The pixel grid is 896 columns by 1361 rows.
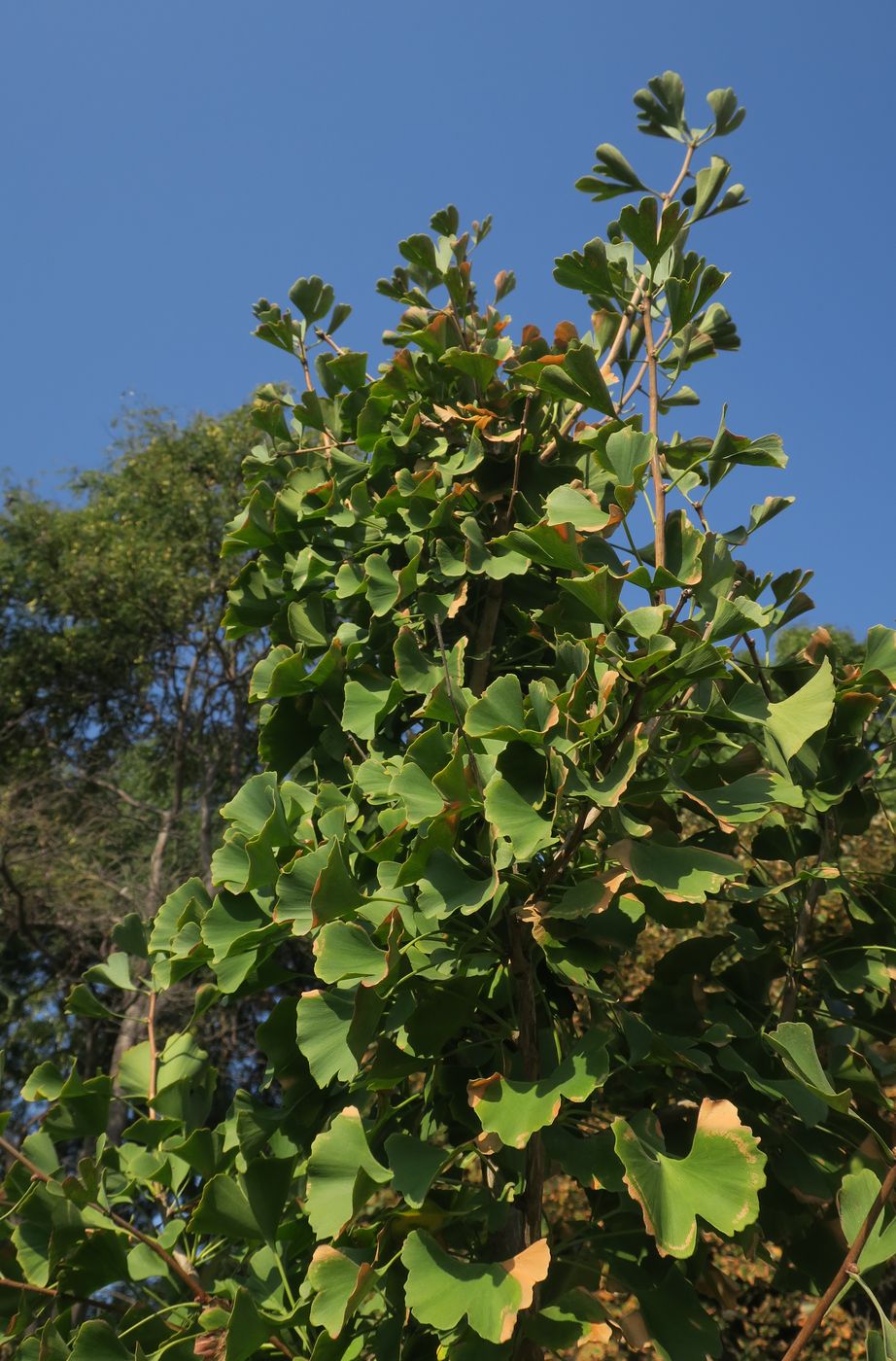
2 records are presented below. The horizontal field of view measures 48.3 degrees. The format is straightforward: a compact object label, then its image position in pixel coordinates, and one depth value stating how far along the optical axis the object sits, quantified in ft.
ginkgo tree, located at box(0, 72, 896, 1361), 3.04
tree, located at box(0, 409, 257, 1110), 23.35
